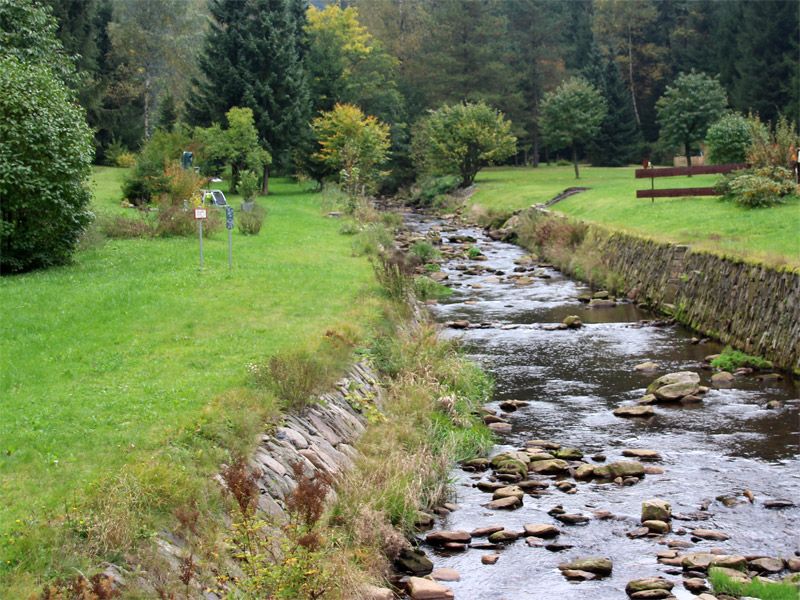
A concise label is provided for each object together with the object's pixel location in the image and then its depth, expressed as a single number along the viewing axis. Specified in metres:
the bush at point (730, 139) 41.28
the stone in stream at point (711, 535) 10.56
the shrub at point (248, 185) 38.52
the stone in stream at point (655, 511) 11.09
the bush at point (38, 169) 19.33
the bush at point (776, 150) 30.27
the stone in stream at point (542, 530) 10.80
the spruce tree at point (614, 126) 68.94
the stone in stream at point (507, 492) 11.95
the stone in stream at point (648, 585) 9.28
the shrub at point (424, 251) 34.47
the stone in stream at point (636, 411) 15.49
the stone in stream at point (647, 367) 18.39
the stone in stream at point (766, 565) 9.69
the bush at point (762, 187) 27.56
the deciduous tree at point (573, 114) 57.94
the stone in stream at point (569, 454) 13.46
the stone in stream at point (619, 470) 12.70
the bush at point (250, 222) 29.98
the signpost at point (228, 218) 19.97
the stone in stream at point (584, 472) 12.70
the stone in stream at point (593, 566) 9.84
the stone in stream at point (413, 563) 9.88
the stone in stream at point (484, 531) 10.88
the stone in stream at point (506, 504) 11.69
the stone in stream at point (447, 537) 10.65
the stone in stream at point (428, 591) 9.20
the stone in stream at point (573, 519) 11.20
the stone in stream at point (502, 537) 10.68
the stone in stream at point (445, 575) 9.73
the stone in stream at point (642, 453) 13.41
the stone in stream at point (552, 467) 12.96
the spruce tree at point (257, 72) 51.50
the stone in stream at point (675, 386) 16.22
